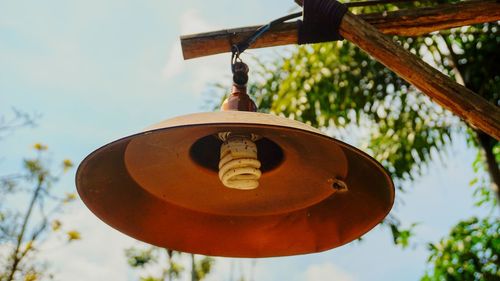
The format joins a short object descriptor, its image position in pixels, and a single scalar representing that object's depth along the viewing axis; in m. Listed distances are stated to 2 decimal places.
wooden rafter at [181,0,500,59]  1.80
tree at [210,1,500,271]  5.41
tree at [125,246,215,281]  13.74
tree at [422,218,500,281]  5.00
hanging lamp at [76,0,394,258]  1.39
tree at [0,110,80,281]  8.43
